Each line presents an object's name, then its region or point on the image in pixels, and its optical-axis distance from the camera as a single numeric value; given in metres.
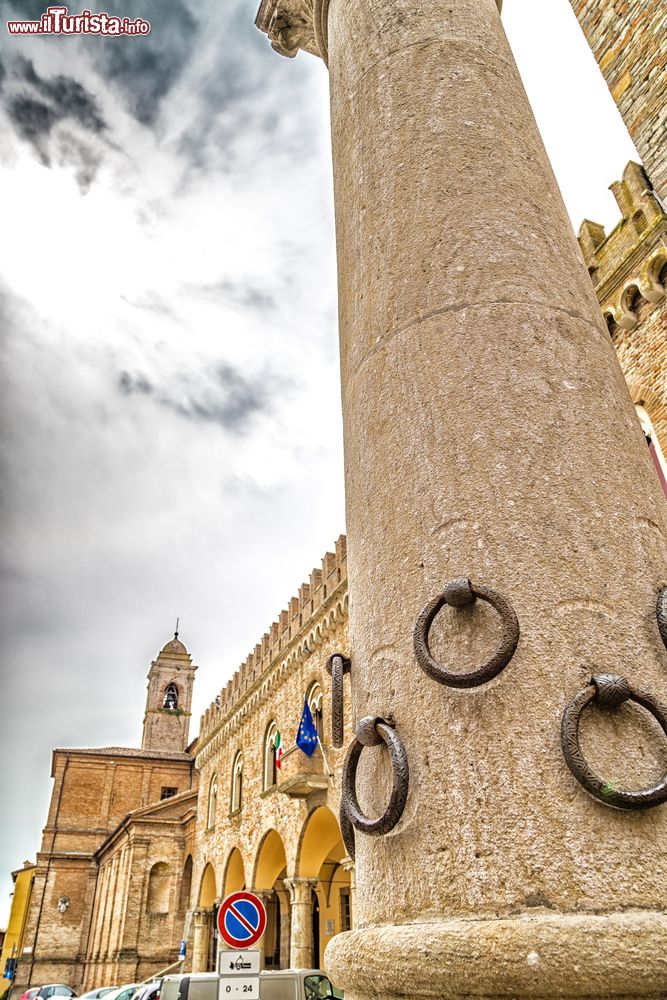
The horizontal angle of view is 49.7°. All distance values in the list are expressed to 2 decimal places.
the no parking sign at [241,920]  6.39
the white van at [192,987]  9.79
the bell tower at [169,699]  49.00
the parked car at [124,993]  18.59
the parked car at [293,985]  9.86
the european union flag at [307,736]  13.71
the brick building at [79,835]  37.47
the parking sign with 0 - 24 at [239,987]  5.85
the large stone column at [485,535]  1.21
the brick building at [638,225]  6.13
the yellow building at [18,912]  44.06
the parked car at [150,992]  13.98
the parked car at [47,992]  26.15
